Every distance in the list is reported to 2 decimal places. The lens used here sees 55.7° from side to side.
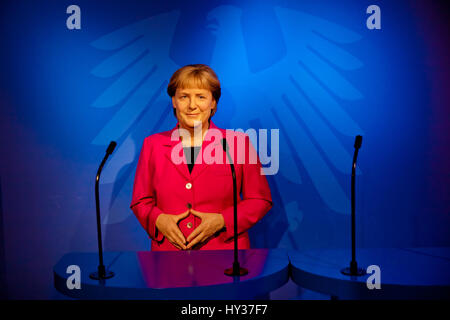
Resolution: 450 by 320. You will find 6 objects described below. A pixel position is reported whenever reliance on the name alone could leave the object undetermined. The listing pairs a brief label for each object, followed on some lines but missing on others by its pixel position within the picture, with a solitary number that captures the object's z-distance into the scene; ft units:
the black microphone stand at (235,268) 5.97
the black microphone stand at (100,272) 5.96
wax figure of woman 8.34
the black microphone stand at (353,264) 5.96
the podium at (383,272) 5.48
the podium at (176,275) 5.56
